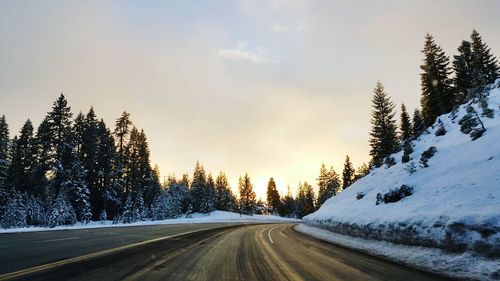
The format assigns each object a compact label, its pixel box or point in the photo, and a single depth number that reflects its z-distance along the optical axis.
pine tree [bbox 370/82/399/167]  55.81
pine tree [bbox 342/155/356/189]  87.62
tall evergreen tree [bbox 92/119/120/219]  61.65
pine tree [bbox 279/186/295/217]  147.38
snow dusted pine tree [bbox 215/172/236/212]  123.88
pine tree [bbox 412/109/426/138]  57.41
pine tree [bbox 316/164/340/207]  113.26
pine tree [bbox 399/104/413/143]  61.46
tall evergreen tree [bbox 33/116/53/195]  50.78
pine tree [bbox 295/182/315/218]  137.25
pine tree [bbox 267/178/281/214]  144.75
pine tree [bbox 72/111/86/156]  58.88
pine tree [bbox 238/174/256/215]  126.81
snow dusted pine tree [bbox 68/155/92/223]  49.47
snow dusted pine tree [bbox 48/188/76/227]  38.33
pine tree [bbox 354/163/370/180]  125.12
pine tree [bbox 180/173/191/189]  147.12
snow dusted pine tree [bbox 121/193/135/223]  53.98
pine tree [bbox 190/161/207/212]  101.44
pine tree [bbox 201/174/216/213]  100.44
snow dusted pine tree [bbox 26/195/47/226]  44.21
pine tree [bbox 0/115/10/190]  50.28
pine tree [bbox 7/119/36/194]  56.63
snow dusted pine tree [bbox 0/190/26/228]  38.22
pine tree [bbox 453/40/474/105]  49.03
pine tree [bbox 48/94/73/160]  51.03
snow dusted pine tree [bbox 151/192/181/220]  68.62
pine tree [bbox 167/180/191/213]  97.06
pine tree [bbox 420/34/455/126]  49.38
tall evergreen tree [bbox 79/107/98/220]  59.59
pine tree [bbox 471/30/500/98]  49.40
